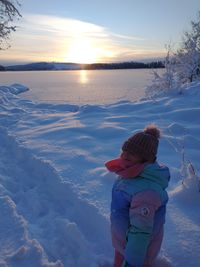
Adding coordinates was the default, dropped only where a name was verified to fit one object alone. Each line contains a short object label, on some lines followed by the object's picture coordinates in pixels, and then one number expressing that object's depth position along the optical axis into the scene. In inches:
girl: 50.0
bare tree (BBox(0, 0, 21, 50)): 356.8
